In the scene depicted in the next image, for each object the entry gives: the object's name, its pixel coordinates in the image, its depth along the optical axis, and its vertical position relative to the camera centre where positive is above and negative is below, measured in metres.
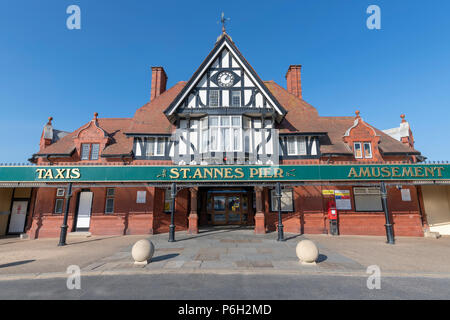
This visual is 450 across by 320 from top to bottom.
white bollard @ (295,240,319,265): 7.58 -1.95
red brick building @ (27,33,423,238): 14.75 +3.19
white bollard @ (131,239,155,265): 7.74 -2.02
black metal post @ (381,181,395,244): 11.80 -1.24
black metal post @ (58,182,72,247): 11.87 -1.69
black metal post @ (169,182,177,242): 11.93 -0.98
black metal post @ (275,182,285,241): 11.98 -1.26
